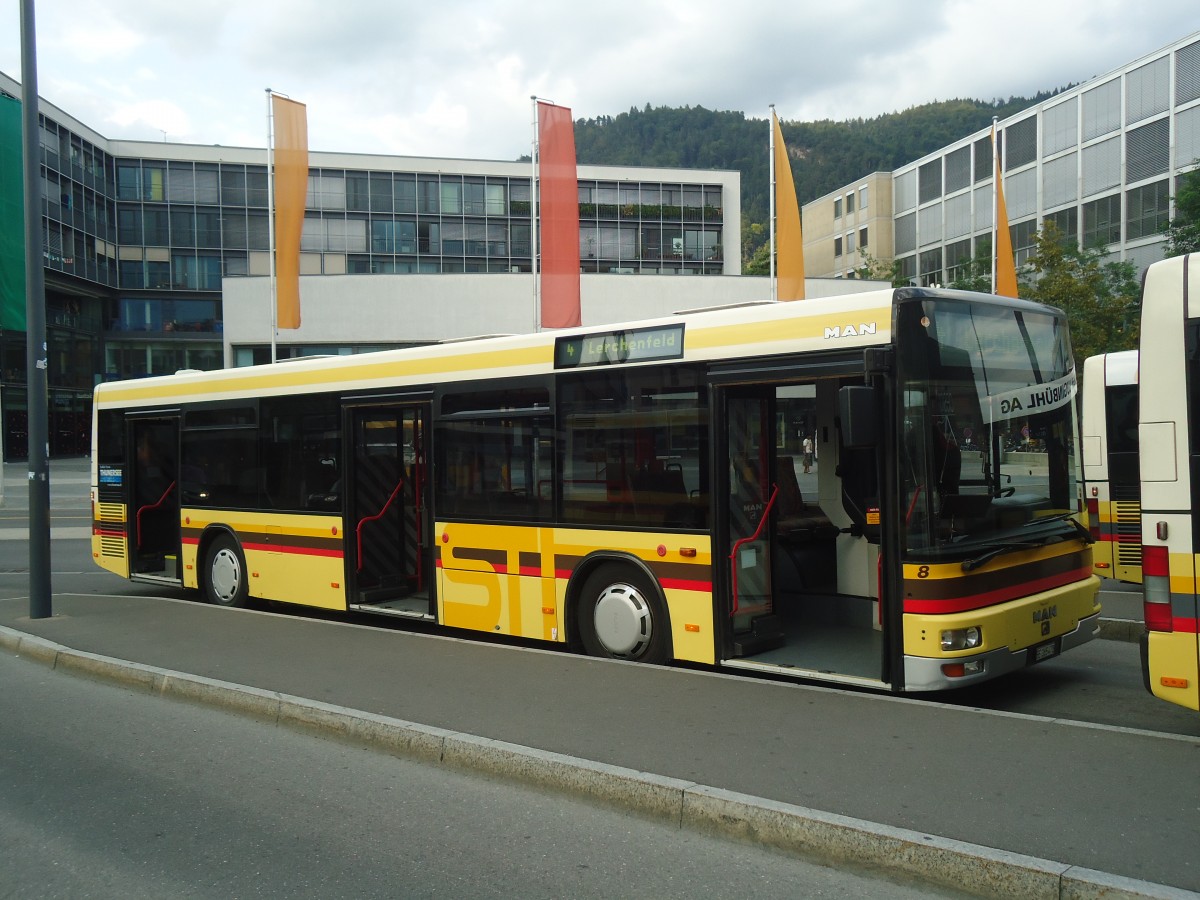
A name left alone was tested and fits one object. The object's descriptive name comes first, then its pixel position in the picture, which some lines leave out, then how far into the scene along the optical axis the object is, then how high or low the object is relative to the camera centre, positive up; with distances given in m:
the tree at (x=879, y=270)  69.90 +12.25
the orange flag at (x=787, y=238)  21.95 +4.36
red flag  21.73 +4.95
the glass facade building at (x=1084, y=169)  51.88 +15.78
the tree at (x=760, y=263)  89.49 +15.91
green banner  16.25 +3.40
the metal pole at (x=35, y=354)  10.88 +1.10
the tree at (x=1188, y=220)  37.16 +8.03
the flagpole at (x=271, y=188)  24.69 +6.87
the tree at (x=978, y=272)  49.53 +9.07
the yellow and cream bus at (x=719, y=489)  6.87 -0.37
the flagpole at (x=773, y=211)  22.06 +5.10
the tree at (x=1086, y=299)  35.31 +4.80
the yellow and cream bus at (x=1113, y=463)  12.27 -0.32
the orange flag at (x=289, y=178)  24.12 +6.42
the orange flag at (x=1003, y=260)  24.91 +4.32
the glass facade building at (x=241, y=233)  59.56 +12.95
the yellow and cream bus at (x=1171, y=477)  5.63 -0.23
